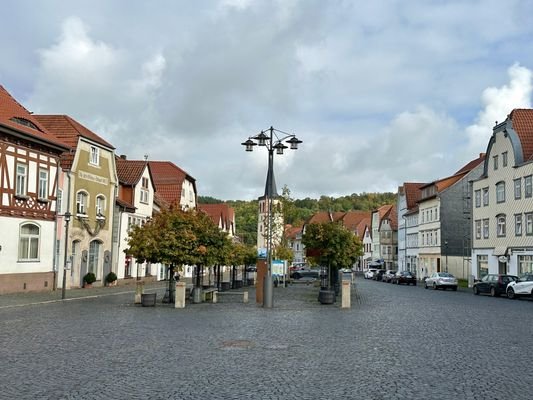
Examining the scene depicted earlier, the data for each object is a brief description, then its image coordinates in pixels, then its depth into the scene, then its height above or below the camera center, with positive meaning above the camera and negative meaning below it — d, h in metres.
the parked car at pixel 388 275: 69.00 -2.72
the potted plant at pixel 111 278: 44.53 -2.27
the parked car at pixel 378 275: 77.15 -2.95
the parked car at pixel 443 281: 51.19 -2.40
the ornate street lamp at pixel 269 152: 26.23 +4.27
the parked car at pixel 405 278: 62.97 -2.64
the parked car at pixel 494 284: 40.41 -2.05
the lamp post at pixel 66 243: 30.10 +0.12
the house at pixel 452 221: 71.06 +3.59
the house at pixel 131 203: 47.97 +3.53
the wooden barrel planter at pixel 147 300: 26.66 -2.25
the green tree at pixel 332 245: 36.00 +0.32
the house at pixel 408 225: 84.94 +3.81
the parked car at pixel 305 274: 76.56 -3.00
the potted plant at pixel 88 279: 41.05 -2.17
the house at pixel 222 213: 94.20 +5.43
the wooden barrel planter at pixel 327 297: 28.77 -2.13
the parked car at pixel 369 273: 84.58 -3.08
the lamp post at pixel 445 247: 71.62 +0.59
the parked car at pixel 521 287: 36.41 -1.98
